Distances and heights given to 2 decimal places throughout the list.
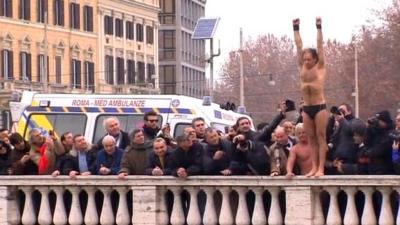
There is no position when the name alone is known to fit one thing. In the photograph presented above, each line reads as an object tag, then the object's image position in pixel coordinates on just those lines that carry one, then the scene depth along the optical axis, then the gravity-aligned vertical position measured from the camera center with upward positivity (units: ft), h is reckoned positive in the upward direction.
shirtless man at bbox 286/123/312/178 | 65.72 -1.22
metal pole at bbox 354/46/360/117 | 287.07 +5.14
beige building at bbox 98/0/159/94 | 328.39 +14.81
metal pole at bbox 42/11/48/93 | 289.02 +11.56
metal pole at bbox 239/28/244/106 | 246.17 +6.34
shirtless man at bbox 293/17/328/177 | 65.21 +1.01
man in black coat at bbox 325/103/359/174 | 66.39 -0.92
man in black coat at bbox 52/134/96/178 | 71.87 -1.49
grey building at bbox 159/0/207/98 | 414.00 +17.78
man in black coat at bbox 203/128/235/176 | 67.67 -1.29
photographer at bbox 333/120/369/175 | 65.36 -1.41
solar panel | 166.71 +8.90
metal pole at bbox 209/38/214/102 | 163.30 +5.62
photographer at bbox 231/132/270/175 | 66.85 -1.29
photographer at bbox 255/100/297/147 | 69.26 -0.04
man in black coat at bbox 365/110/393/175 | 64.44 -0.82
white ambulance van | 106.42 +0.77
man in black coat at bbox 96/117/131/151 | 75.79 -0.45
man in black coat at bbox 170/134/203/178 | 67.87 -1.28
